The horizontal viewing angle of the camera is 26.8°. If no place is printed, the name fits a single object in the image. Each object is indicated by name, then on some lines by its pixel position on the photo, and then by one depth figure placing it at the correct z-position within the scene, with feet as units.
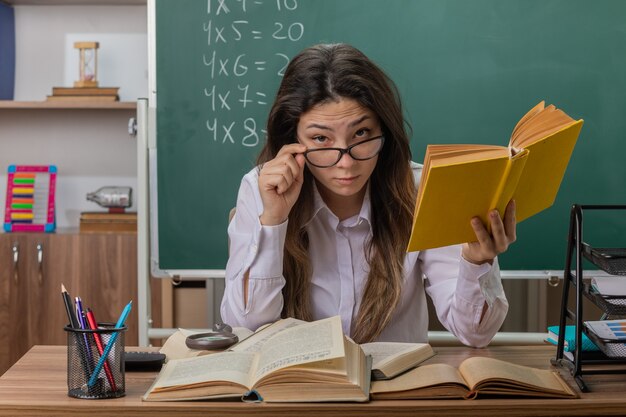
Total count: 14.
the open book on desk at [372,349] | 6.61
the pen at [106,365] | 6.29
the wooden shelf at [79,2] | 14.00
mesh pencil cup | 6.28
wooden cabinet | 12.65
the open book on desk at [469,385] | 6.31
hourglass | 13.50
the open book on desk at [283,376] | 6.19
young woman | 7.73
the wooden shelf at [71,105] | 13.07
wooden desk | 6.15
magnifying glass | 7.02
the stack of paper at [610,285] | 6.86
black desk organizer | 6.75
